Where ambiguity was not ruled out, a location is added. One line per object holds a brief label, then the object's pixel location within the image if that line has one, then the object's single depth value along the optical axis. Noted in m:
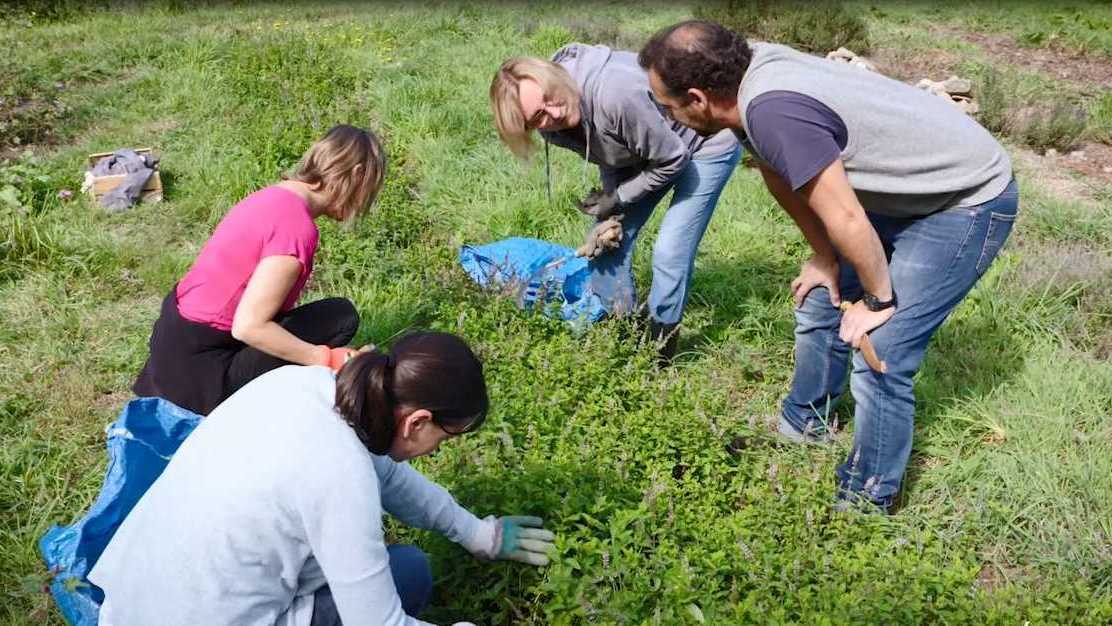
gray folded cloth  5.45
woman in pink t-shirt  2.87
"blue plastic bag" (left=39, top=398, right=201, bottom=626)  2.05
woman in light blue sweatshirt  1.76
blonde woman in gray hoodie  3.28
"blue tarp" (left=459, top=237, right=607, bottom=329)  3.80
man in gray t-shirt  2.28
